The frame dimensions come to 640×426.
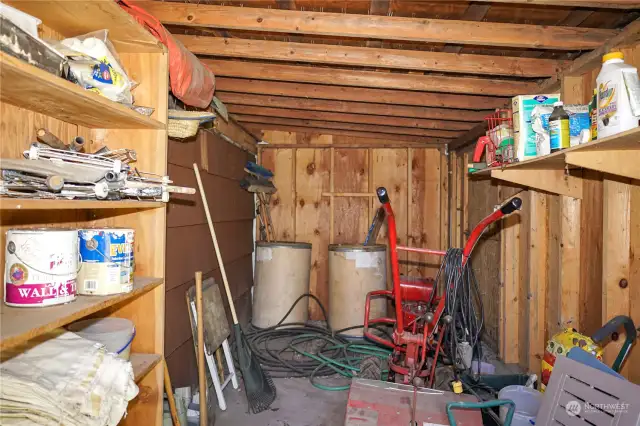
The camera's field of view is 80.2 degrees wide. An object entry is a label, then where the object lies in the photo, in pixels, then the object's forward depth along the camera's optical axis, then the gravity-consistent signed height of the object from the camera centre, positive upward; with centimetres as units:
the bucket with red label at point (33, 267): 100 -14
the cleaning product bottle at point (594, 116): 138 +40
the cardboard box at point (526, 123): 187 +50
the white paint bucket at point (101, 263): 119 -15
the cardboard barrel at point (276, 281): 360 -60
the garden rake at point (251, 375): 242 -105
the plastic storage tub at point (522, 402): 183 -93
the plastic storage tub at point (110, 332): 129 -41
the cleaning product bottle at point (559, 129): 159 +40
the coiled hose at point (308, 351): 288 -109
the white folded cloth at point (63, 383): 90 -44
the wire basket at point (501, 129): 221 +56
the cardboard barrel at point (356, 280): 348 -56
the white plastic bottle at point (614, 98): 122 +42
